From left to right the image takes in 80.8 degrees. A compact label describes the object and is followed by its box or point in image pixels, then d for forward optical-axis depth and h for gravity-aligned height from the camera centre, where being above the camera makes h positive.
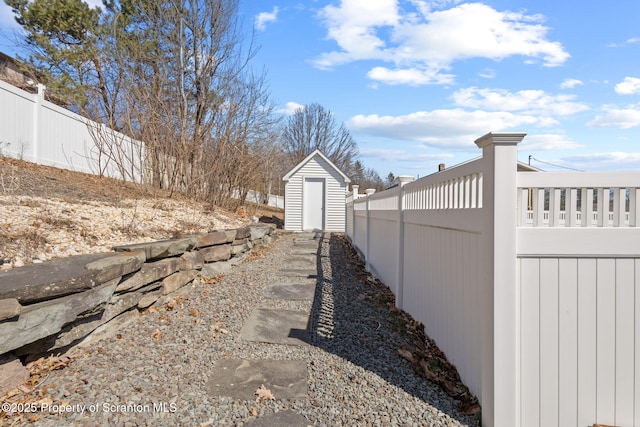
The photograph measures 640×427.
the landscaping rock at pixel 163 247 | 3.32 -0.34
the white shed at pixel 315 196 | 13.88 +0.62
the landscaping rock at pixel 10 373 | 1.95 -0.87
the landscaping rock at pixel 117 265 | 2.64 -0.40
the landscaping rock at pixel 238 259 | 5.74 -0.75
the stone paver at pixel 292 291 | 4.21 -0.93
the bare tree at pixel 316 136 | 36.97 +7.63
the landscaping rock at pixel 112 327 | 2.61 -0.87
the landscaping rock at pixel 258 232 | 7.18 -0.41
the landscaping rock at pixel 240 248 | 5.82 -0.59
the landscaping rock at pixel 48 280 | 2.08 -0.41
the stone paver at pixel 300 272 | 5.38 -0.89
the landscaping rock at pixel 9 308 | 1.88 -0.50
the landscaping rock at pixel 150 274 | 3.03 -0.56
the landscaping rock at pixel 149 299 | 3.25 -0.78
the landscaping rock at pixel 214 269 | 4.69 -0.76
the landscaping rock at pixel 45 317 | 1.94 -0.61
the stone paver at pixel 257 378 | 2.13 -1.01
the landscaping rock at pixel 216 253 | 4.81 -0.55
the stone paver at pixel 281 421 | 1.84 -1.04
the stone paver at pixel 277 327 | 2.95 -0.98
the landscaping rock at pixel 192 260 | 4.13 -0.56
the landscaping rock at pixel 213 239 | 4.70 -0.35
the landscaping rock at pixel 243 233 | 6.04 -0.34
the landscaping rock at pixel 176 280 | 3.65 -0.71
